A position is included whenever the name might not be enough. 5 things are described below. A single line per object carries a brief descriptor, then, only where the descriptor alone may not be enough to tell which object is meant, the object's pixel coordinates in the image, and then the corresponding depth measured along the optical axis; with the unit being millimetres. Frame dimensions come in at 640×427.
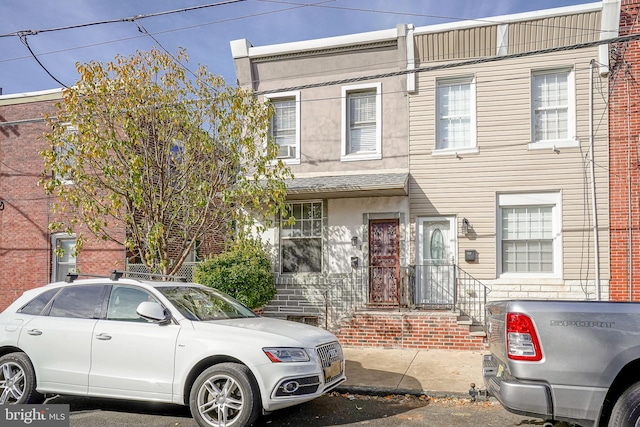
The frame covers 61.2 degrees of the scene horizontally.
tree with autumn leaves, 8938
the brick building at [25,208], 14438
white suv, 5539
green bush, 10840
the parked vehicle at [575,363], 4395
